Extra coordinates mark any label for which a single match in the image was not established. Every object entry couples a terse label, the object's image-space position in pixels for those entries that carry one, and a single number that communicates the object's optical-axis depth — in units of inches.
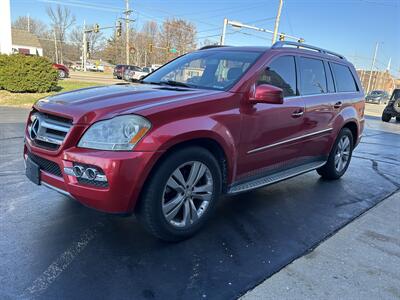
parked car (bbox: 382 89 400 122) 713.2
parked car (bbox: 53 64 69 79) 1015.2
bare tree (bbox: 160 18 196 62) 2207.2
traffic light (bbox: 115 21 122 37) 1396.4
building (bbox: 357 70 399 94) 2802.7
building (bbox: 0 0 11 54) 609.6
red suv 108.7
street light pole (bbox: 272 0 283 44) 1139.9
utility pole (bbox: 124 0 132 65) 1653.5
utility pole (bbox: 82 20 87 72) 2393.9
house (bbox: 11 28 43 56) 2556.6
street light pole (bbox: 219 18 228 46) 1021.5
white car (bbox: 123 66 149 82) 1273.5
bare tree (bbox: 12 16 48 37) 3420.3
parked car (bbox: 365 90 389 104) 1515.4
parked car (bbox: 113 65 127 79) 1432.8
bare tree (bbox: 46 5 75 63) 2910.9
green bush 530.3
